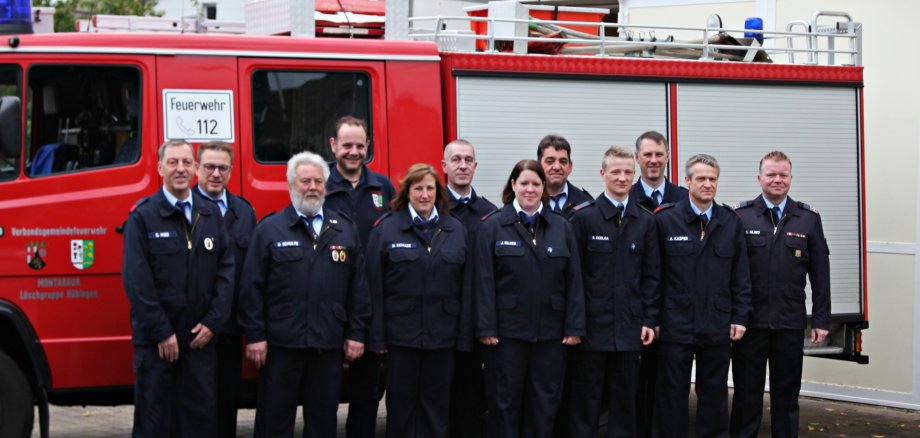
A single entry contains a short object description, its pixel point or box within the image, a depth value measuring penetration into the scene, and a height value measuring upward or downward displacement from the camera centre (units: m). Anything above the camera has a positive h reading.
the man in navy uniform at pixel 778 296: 7.92 -0.74
